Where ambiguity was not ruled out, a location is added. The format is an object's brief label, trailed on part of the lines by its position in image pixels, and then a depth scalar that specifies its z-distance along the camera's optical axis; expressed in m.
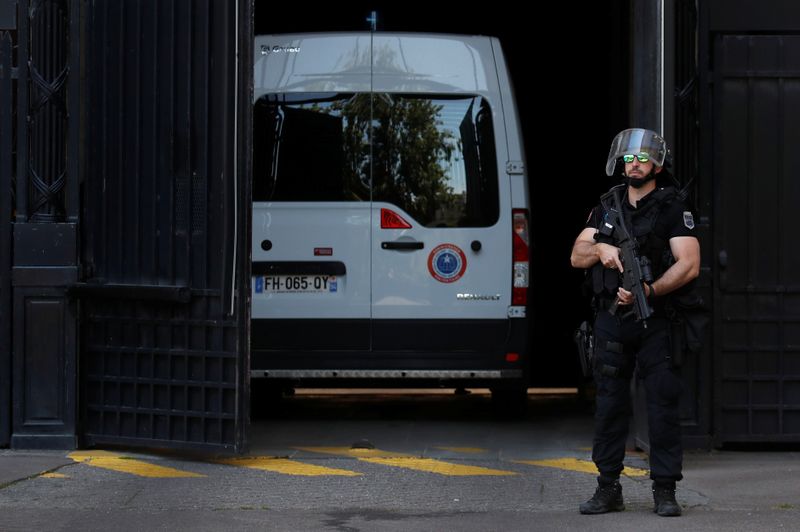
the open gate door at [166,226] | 16.02
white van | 19.36
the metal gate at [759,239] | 16.78
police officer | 13.30
